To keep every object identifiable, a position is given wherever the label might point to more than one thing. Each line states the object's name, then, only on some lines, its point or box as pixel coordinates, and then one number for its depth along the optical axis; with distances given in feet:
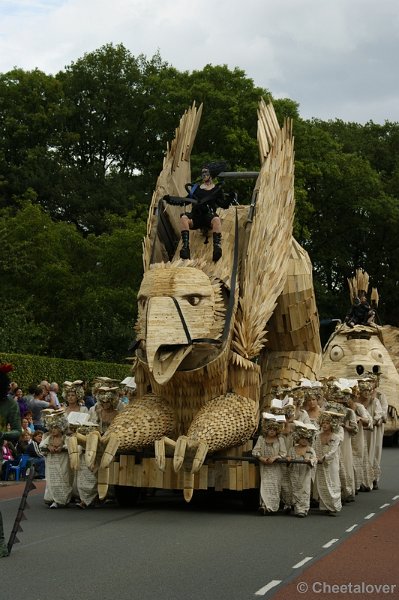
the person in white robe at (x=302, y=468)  44.98
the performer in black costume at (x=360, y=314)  99.09
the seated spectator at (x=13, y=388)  62.89
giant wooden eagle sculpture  44.34
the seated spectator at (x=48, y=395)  69.15
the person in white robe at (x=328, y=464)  46.39
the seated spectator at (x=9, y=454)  58.91
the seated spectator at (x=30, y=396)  66.23
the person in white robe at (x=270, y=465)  45.11
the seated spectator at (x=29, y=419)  61.52
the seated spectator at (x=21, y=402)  63.93
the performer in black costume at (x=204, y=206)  49.57
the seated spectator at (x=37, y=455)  59.74
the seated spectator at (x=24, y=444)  59.72
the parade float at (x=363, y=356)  93.71
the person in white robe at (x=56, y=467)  46.55
